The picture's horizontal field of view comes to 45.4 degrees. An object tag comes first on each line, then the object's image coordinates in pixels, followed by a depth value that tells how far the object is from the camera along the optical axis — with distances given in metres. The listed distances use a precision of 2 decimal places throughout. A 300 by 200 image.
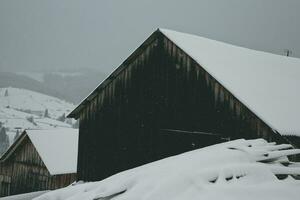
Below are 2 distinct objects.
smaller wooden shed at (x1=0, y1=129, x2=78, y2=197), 22.45
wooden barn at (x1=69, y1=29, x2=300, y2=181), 9.64
